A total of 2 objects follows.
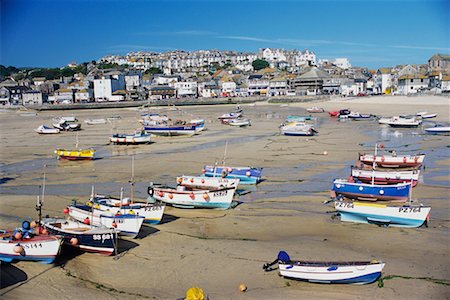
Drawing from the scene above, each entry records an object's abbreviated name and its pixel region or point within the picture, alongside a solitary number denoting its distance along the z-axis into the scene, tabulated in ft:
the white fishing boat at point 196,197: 51.83
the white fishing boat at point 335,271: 31.53
